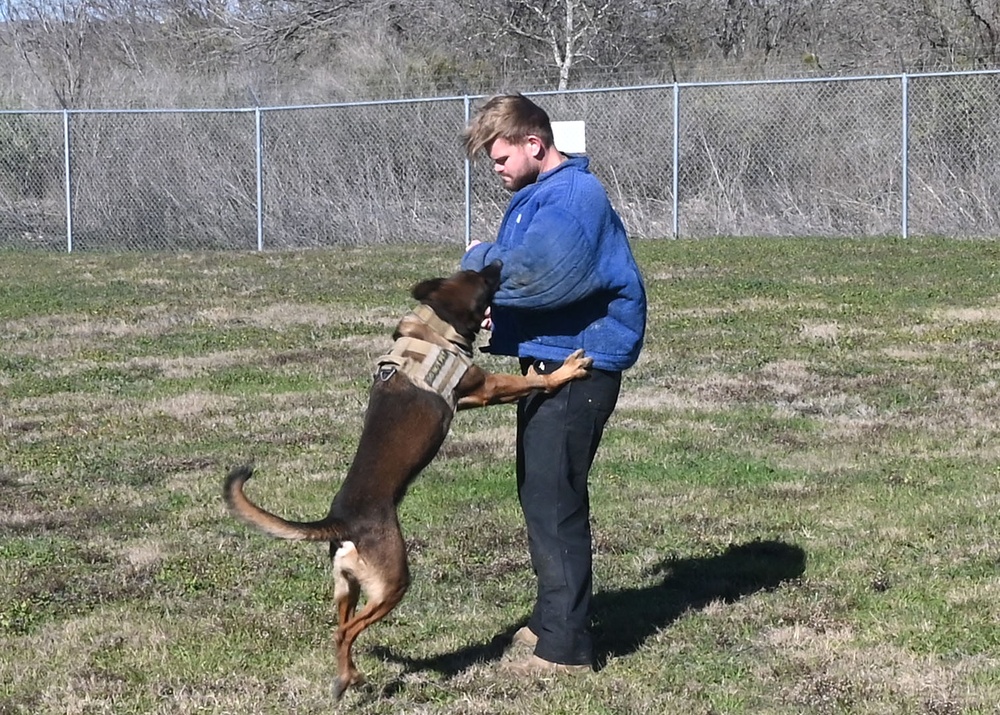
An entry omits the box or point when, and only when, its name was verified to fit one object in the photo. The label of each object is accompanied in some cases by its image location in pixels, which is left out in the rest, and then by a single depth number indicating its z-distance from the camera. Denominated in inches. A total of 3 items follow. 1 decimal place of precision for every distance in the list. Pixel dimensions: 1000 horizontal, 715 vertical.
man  298.3
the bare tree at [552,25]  1720.3
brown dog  292.6
